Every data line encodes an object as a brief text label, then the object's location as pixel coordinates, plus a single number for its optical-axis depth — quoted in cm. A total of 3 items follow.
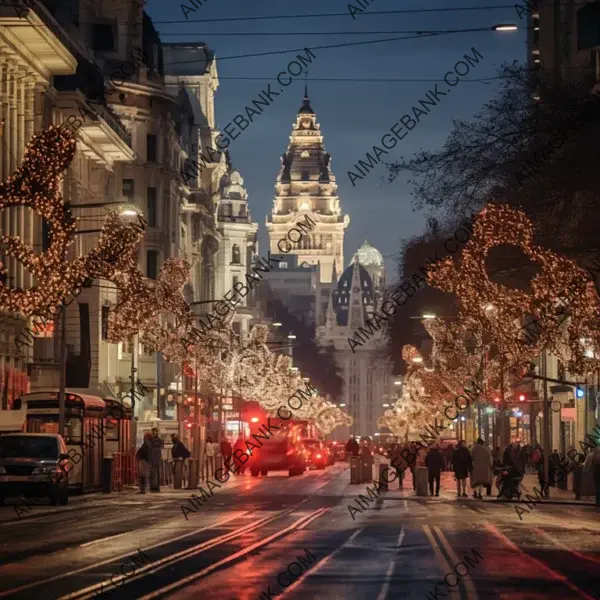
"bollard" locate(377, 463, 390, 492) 6031
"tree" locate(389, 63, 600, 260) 3747
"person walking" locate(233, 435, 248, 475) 8636
